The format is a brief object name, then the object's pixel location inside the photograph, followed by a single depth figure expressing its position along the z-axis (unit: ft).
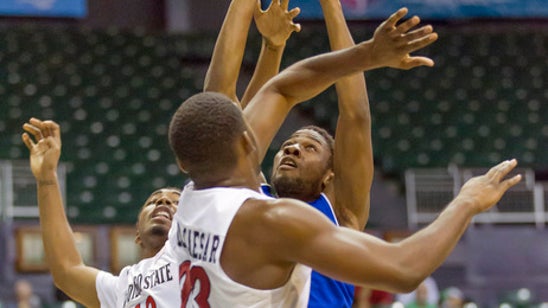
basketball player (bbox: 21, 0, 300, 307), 25.09
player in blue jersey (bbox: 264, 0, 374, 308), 24.47
